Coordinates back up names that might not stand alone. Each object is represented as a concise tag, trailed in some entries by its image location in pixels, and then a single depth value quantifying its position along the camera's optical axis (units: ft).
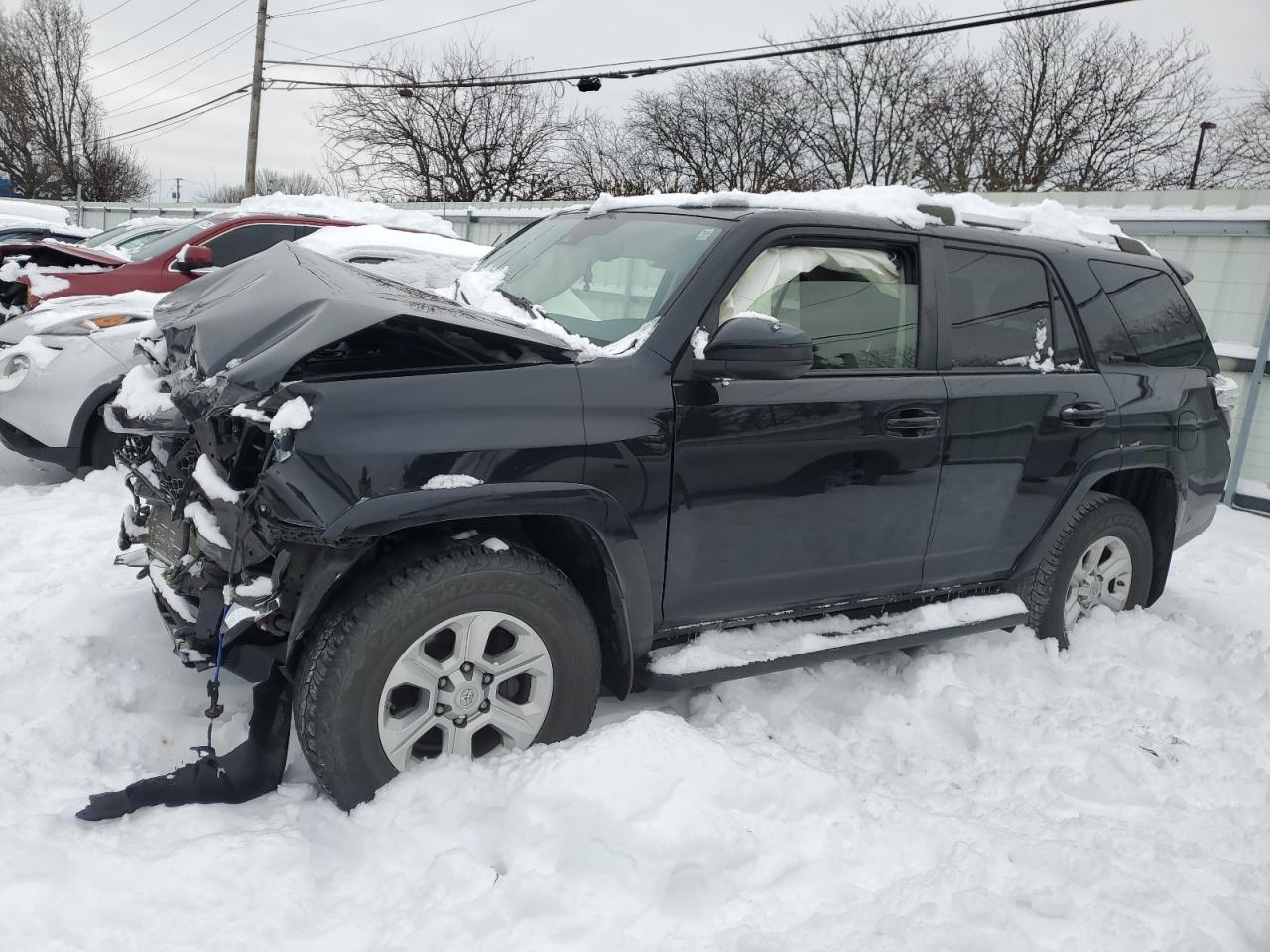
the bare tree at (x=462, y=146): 119.14
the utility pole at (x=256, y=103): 81.51
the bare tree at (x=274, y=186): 168.76
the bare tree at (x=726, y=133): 123.03
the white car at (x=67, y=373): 17.35
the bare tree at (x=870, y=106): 115.24
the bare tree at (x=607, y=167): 121.60
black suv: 8.08
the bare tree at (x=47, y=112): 147.95
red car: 24.67
